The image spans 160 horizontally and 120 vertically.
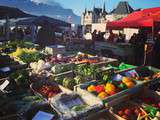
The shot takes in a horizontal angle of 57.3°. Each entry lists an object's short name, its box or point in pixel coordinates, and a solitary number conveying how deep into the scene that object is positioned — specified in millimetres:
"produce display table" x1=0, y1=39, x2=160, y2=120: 2567
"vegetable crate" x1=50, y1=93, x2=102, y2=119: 2459
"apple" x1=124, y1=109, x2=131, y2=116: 2606
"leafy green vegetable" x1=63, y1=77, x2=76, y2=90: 3262
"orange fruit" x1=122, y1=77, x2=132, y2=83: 3166
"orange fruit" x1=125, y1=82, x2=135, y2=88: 3068
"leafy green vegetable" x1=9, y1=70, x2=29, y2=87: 3241
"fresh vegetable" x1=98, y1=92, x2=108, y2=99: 2757
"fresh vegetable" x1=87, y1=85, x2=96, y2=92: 2939
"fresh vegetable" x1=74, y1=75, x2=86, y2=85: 3305
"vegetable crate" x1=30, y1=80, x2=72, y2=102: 3020
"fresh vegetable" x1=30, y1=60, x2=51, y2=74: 3882
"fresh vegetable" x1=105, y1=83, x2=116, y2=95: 2880
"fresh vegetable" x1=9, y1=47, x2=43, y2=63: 4598
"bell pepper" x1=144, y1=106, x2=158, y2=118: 2547
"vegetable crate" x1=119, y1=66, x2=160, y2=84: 3416
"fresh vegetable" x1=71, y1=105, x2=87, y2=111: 2553
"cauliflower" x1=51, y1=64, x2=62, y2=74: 3726
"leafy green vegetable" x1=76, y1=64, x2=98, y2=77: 3516
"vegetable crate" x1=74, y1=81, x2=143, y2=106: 2688
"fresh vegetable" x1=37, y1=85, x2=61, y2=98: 3065
